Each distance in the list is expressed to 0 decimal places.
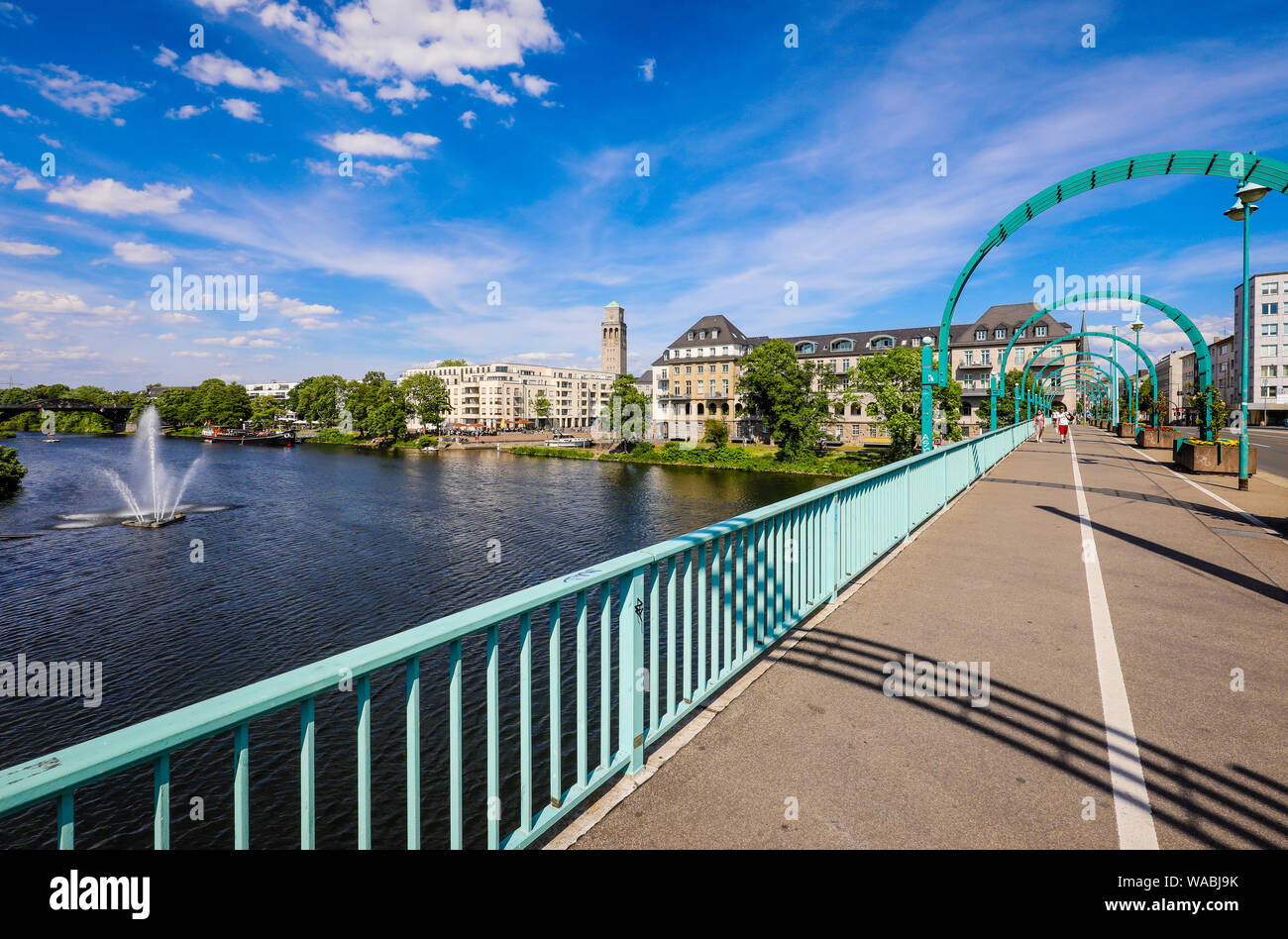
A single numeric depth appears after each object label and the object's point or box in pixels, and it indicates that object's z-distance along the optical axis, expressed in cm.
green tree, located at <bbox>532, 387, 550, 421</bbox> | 14725
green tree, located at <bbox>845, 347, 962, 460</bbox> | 5672
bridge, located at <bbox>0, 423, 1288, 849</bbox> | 254
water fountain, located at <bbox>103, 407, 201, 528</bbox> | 3378
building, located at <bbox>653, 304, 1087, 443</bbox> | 8244
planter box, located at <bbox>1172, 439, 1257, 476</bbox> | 1772
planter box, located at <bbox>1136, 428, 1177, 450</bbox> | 2941
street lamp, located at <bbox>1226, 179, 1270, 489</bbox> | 1270
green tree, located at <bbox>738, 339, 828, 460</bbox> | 6456
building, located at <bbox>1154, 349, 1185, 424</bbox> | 11720
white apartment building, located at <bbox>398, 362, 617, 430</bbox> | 15625
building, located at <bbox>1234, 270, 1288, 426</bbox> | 7794
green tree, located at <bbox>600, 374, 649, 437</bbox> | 9531
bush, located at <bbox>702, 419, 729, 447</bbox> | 7494
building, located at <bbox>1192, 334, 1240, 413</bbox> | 8738
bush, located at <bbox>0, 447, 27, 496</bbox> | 4494
